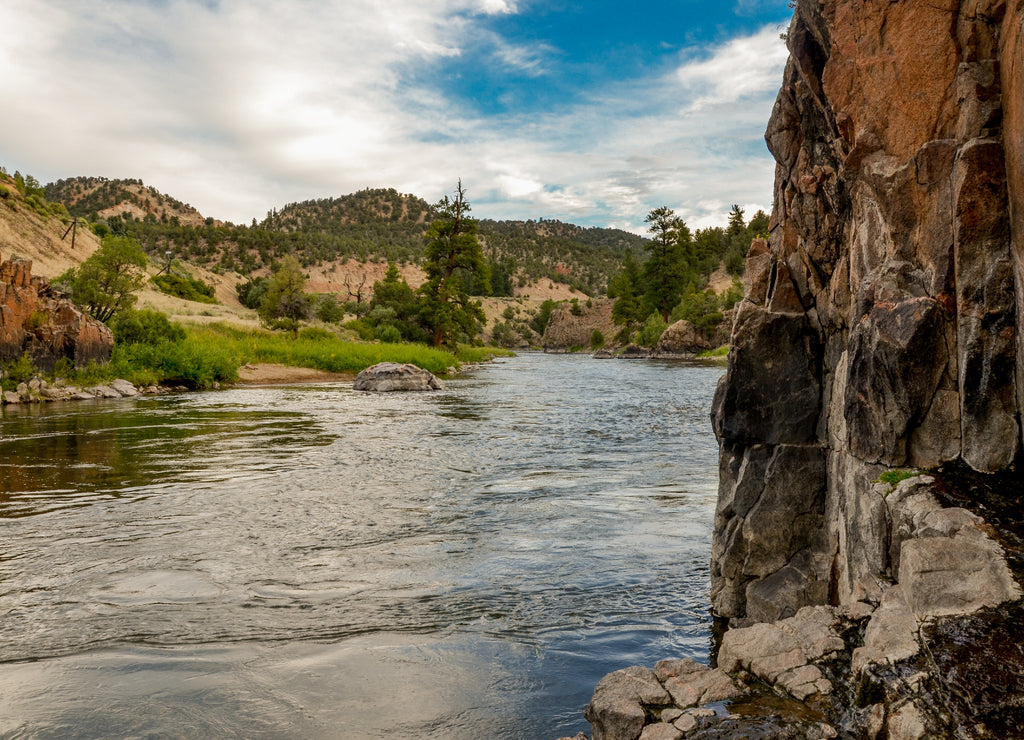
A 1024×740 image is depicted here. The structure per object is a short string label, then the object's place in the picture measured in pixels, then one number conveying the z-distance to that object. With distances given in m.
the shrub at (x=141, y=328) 33.19
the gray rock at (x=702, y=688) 4.43
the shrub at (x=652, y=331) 85.88
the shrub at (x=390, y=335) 55.72
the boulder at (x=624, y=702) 4.27
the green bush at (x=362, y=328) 56.38
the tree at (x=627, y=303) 101.25
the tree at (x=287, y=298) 52.50
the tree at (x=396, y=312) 58.69
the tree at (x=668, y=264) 96.31
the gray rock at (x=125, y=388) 28.84
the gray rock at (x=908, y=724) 3.48
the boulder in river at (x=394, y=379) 33.50
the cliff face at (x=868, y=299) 4.70
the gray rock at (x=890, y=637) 3.95
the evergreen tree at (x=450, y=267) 55.59
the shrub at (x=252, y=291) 75.62
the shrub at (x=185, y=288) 64.94
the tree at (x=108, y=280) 32.38
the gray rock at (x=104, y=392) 27.95
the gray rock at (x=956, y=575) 3.95
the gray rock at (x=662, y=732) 4.03
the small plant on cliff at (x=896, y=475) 5.00
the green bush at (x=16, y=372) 25.67
